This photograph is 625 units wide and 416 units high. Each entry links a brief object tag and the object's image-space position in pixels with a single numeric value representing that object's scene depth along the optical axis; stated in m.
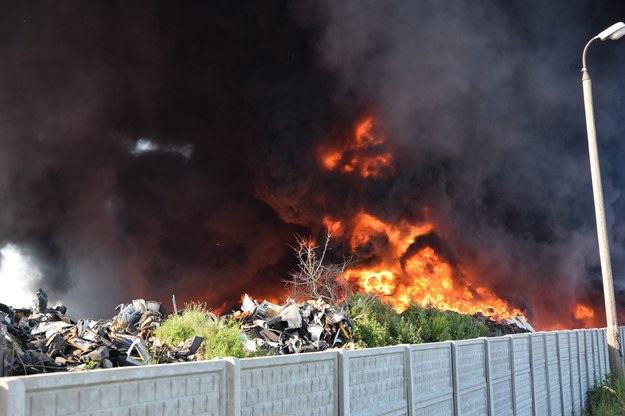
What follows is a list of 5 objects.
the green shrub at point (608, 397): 16.38
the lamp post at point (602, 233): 15.83
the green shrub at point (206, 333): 10.83
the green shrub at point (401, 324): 14.62
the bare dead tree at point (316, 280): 17.98
